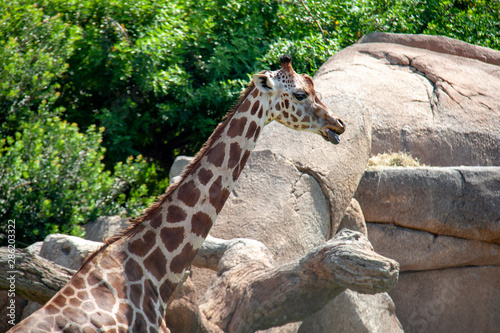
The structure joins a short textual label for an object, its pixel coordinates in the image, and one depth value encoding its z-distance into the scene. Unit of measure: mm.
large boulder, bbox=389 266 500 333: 12656
